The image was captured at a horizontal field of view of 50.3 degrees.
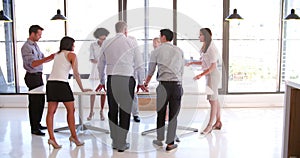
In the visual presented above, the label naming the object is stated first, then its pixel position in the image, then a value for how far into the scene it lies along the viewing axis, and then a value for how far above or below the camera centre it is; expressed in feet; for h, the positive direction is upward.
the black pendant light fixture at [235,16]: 16.87 +2.58
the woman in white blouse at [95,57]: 15.93 +0.39
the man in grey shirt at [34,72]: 13.93 -0.32
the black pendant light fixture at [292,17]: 16.92 +2.54
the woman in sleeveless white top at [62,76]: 11.76 -0.41
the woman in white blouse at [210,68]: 13.91 -0.14
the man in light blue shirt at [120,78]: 12.05 -0.50
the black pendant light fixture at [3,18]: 15.98 +2.36
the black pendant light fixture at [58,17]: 16.98 +2.54
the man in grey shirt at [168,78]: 11.93 -0.50
